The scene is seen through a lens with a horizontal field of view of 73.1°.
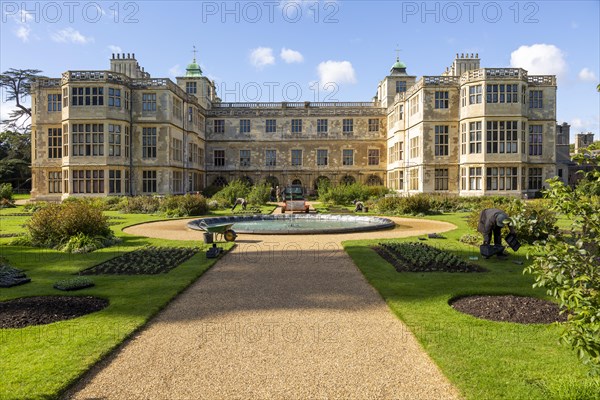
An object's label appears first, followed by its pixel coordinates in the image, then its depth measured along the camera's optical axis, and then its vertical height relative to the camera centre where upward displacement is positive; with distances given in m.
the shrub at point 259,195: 30.32 +0.02
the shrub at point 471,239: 13.12 -1.43
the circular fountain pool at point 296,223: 15.73 -1.30
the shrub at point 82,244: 12.05 -1.52
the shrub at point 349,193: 32.22 +0.21
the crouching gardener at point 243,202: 27.14 -0.46
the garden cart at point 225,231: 13.08 -1.19
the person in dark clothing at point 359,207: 26.31 -0.73
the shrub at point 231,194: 30.55 +0.10
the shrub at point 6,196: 30.95 -0.13
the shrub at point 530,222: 3.40 -0.22
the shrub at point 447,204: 26.39 -0.52
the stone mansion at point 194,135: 29.77 +4.83
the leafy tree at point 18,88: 51.94 +13.93
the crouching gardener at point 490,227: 10.50 -0.81
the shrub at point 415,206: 24.23 -0.60
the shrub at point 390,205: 24.81 -0.57
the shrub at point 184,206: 23.36 -0.64
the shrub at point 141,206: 25.69 -0.71
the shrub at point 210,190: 39.54 +0.51
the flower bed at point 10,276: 8.12 -1.71
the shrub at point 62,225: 12.93 -0.98
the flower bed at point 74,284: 7.73 -1.73
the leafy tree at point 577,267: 2.89 -0.55
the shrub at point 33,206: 26.24 -0.80
